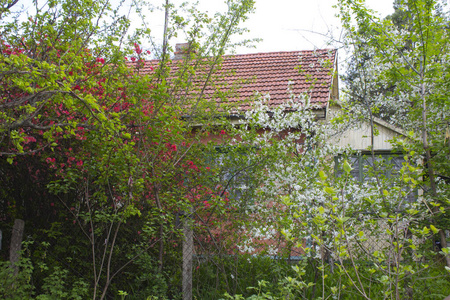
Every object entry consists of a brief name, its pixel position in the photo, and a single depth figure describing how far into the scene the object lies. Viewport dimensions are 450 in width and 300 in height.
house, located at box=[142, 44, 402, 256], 8.35
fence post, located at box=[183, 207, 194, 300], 4.32
